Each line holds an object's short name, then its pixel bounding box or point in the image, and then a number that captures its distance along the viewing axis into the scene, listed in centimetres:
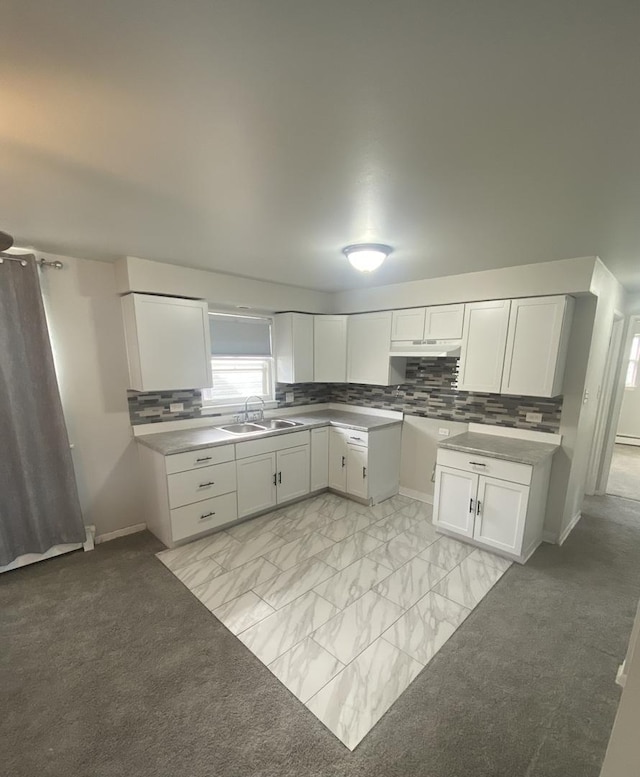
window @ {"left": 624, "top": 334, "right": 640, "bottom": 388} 607
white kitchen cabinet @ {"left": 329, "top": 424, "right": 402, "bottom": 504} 355
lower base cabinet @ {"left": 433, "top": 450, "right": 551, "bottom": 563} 259
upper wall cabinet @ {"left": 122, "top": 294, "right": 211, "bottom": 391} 277
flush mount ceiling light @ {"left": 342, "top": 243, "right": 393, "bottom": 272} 221
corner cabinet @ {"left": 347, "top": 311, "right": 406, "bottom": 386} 366
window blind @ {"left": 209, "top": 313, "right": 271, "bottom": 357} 359
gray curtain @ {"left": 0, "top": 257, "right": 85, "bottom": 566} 239
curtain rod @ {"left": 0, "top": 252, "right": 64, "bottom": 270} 231
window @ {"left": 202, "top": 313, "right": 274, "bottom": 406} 360
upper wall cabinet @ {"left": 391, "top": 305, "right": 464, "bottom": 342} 311
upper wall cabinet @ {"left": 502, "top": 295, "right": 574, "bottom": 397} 260
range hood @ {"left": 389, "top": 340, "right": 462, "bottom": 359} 311
